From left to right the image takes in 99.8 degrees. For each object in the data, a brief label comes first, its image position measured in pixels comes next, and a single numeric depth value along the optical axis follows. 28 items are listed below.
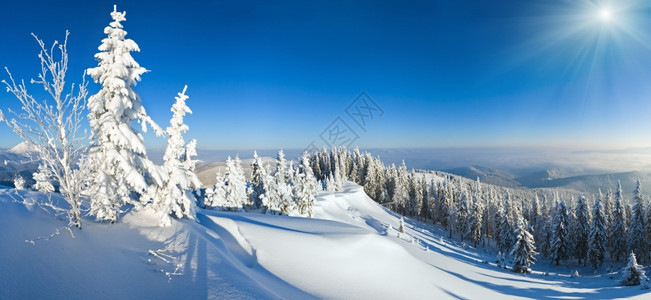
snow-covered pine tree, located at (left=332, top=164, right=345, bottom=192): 77.12
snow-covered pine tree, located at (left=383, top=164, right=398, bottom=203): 90.25
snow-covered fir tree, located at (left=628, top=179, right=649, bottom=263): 43.91
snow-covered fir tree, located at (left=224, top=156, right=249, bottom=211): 40.37
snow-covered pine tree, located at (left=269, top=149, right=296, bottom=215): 38.78
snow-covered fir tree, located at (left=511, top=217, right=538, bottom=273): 39.41
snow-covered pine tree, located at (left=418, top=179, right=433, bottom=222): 87.44
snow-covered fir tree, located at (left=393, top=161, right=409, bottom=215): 84.12
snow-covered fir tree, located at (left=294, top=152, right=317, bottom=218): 41.60
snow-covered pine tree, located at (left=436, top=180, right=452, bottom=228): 79.09
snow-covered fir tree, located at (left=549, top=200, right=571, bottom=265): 49.06
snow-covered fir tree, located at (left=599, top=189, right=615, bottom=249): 52.03
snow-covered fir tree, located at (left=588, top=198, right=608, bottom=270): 45.12
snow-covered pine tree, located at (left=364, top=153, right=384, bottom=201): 94.01
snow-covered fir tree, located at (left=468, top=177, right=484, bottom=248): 63.41
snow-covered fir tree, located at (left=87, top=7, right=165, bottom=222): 11.48
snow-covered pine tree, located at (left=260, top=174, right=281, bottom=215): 38.27
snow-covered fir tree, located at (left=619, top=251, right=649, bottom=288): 30.67
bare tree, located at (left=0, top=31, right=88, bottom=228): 8.16
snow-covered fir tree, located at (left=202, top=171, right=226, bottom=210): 40.05
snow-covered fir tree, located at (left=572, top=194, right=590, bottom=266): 48.34
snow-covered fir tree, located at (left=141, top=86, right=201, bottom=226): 14.27
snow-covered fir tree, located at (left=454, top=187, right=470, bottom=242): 67.44
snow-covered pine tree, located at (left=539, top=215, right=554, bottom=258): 54.55
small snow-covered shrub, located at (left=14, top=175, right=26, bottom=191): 29.27
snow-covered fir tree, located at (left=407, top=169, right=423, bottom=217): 84.38
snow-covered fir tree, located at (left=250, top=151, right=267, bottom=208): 41.84
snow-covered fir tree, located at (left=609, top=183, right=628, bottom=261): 46.72
